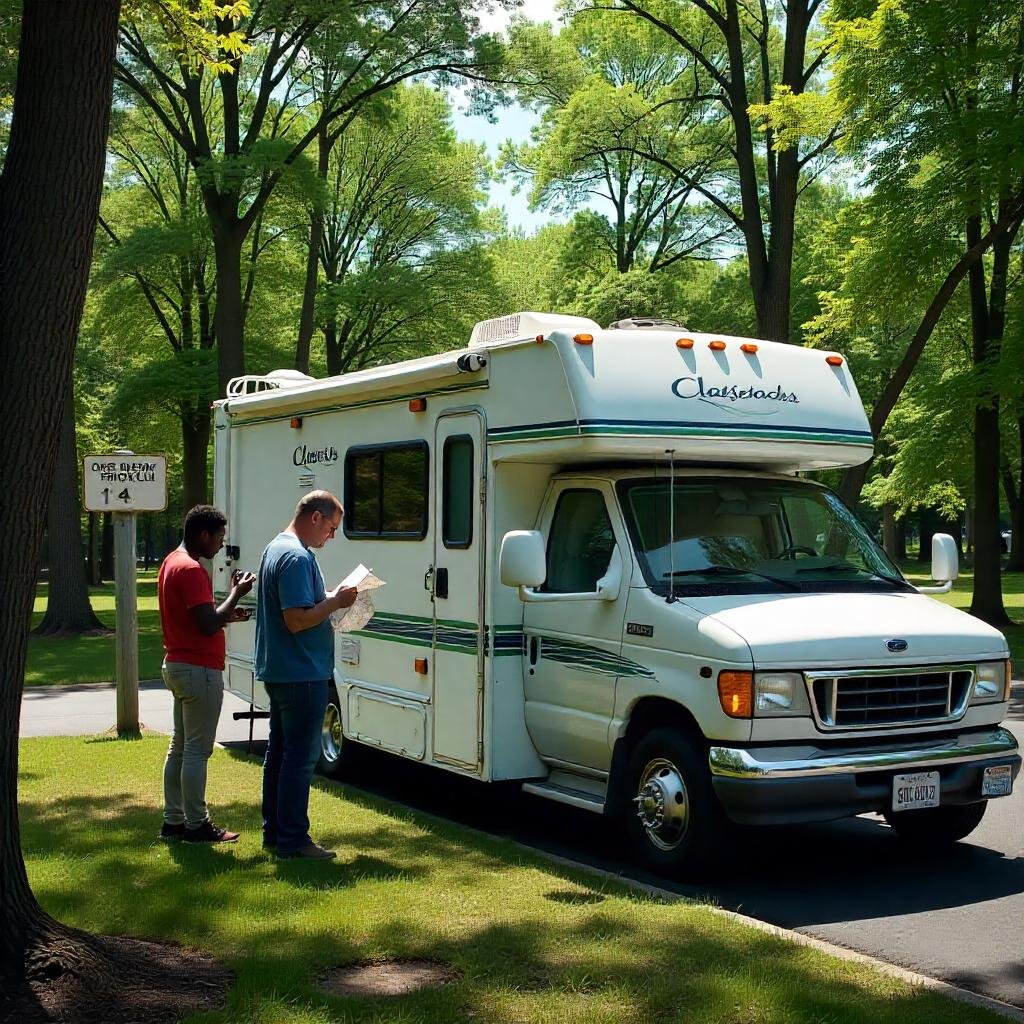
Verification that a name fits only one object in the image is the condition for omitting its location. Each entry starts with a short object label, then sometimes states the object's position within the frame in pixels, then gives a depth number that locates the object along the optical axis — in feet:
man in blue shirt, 23.34
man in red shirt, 24.84
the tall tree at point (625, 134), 87.35
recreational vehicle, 22.82
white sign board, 39.93
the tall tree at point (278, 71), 76.74
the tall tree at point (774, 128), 65.10
